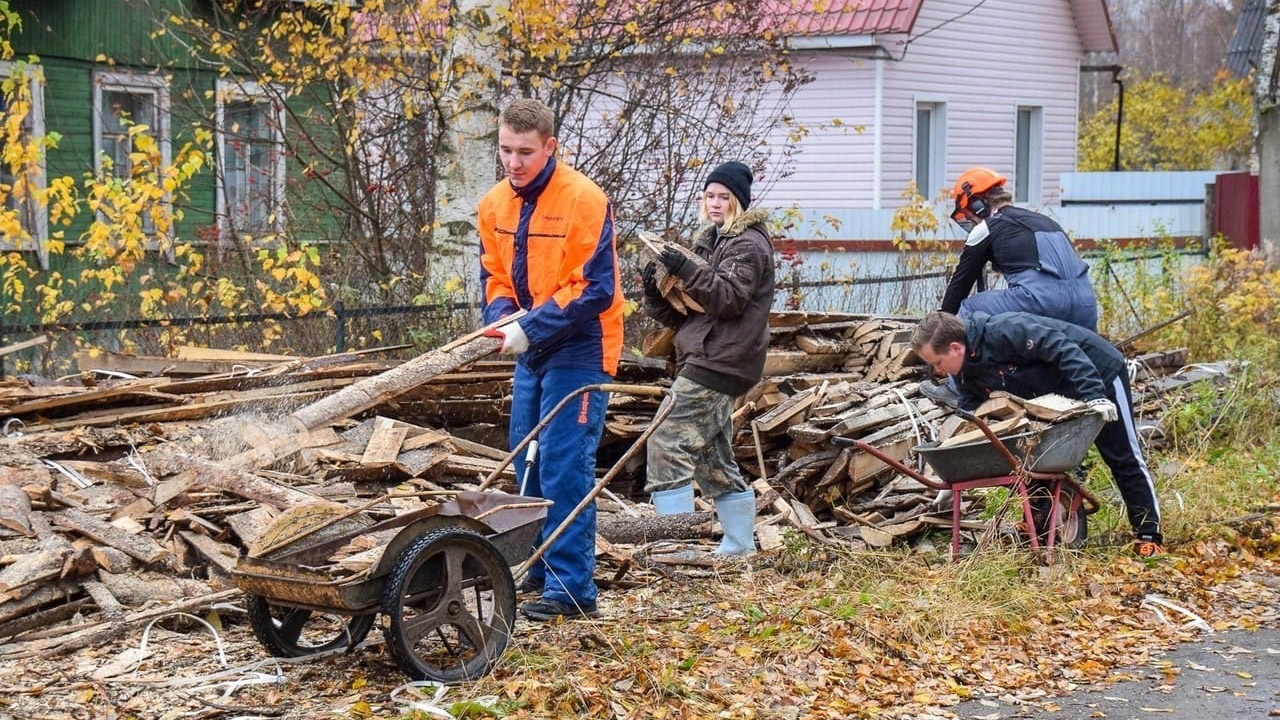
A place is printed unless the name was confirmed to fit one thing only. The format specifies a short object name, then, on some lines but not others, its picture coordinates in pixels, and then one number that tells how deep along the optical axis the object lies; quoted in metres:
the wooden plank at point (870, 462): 8.89
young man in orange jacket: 6.26
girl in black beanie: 7.65
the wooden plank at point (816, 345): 10.34
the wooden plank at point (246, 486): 7.14
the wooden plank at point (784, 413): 9.27
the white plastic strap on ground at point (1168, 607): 6.86
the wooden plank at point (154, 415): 8.36
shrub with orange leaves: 13.53
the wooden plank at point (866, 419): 9.05
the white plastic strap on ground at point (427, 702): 5.11
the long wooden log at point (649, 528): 7.88
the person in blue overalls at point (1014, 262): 8.36
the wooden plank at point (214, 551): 6.75
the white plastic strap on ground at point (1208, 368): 11.71
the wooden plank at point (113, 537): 6.61
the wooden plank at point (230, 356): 9.65
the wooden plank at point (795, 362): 10.07
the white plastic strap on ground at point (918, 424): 9.14
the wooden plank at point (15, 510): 6.66
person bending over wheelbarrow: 7.43
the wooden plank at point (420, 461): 8.12
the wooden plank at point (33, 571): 6.04
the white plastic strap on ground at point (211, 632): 5.76
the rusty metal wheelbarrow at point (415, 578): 5.33
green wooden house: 17.20
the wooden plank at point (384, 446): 8.03
